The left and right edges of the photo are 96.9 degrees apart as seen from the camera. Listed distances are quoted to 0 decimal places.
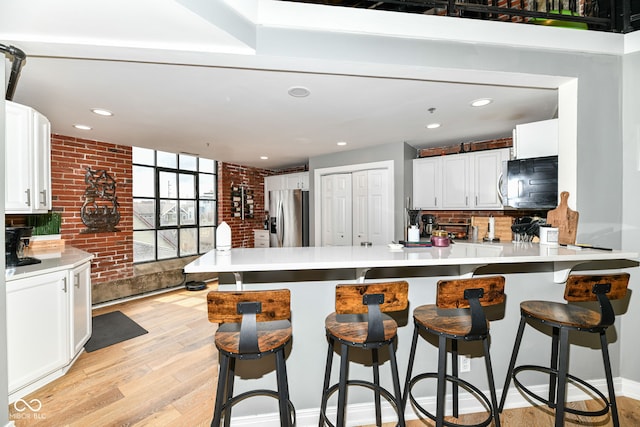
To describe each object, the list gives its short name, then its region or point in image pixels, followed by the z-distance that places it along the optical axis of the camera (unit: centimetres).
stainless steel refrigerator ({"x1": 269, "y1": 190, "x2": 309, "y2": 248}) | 529
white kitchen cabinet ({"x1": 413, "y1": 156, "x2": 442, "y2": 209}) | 399
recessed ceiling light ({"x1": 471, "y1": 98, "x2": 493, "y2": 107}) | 251
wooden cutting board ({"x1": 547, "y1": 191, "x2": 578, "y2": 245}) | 198
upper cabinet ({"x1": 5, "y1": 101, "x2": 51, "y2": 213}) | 207
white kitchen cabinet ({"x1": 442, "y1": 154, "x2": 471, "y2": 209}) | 374
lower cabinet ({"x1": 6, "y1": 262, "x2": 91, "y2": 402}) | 202
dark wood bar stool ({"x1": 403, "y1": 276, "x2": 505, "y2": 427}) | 144
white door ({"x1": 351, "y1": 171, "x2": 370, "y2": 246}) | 443
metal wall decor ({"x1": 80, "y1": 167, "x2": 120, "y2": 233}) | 390
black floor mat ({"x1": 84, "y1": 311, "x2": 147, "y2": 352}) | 287
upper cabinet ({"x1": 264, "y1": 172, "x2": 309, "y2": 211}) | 543
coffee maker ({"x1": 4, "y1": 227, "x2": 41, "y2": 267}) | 218
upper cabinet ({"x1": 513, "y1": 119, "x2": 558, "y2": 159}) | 225
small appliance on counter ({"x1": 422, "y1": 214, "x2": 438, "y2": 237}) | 419
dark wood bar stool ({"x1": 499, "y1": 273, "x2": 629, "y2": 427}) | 152
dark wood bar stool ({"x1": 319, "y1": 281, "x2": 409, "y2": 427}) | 136
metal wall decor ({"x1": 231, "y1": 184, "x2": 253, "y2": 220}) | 576
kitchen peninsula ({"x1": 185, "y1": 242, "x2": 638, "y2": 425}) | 160
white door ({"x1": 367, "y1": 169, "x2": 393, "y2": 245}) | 418
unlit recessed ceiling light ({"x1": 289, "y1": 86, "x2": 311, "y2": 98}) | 226
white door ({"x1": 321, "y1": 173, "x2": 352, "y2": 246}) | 464
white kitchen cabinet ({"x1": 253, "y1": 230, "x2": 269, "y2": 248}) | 584
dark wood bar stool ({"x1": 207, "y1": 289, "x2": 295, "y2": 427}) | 125
